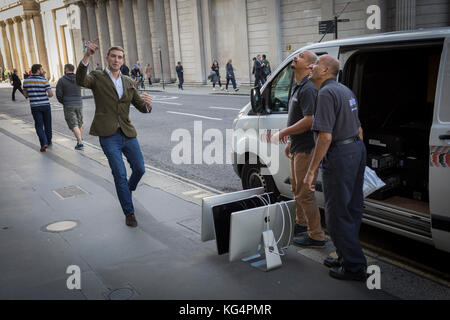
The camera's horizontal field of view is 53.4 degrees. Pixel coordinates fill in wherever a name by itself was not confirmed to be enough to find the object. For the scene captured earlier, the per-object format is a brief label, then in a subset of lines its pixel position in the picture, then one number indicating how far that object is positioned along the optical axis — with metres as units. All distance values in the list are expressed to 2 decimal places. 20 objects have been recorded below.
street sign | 11.20
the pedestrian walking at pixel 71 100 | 10.24
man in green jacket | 5.28
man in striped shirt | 10.16
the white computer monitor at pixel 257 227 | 3.99
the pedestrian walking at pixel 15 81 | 26.97
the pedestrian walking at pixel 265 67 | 24.48
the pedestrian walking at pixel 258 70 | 24.33
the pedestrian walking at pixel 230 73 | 26.55
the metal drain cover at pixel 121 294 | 3.70
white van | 4.12
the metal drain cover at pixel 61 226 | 5.43
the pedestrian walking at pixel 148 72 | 37.11
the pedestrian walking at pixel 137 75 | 33.85
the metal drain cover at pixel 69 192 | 6.90
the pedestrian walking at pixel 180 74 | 32.48
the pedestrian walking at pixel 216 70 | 29.06
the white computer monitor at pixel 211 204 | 4.38
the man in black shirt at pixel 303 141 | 4.23
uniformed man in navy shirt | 3.55
